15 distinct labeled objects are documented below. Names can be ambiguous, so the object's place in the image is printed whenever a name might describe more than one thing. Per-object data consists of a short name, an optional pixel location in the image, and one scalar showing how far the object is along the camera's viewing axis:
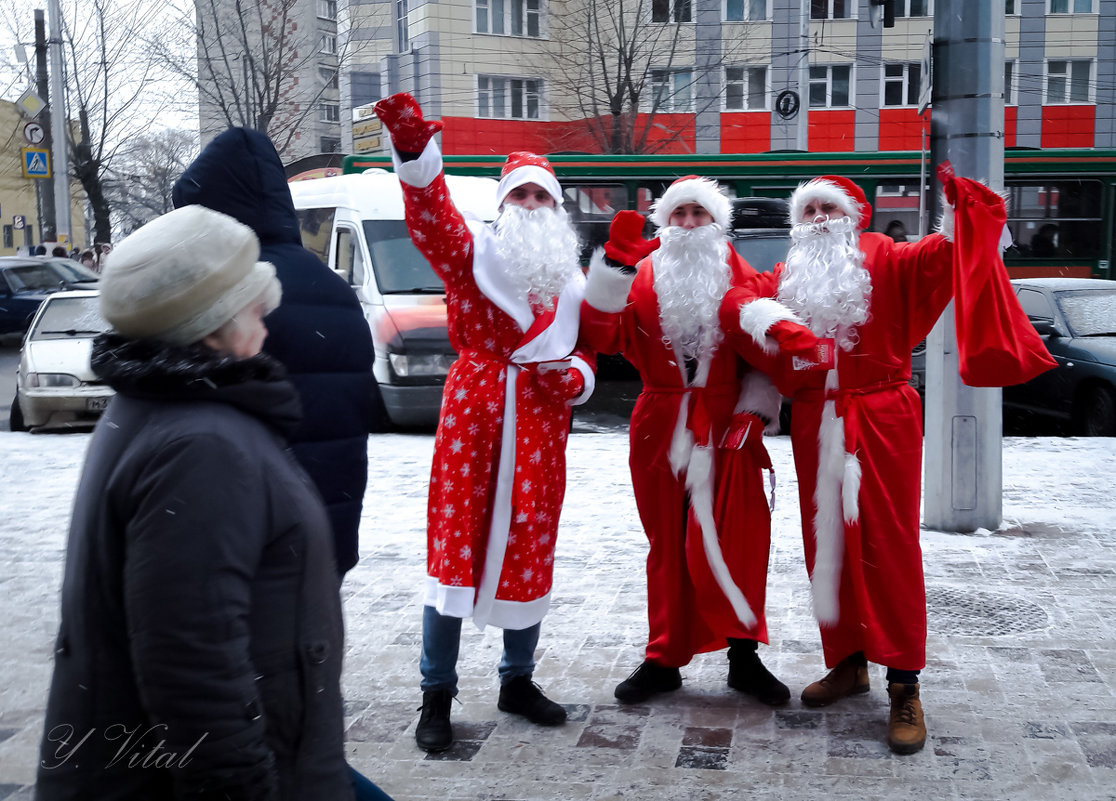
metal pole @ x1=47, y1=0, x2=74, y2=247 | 25.14
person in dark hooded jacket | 2.84
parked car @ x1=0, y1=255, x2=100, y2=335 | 22.17
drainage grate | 4.75
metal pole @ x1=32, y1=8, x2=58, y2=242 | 27.61
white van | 10.38
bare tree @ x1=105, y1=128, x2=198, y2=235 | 42.19
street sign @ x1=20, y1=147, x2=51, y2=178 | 23.47
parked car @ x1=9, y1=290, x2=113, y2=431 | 11.00
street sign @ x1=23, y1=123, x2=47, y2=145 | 24.02
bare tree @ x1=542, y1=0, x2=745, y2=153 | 26.83
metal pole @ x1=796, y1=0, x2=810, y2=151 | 24.81
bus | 17.61
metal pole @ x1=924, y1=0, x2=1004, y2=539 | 6.17
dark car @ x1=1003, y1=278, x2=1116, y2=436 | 9.87
